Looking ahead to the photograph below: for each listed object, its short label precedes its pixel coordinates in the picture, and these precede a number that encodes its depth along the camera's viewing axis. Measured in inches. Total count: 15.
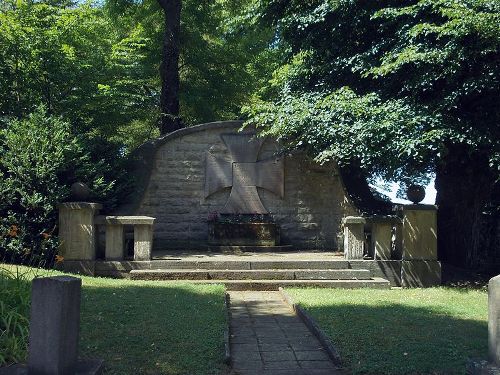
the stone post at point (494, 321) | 195.8
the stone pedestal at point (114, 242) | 460.4
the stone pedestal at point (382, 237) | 473.1
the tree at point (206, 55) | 840.3
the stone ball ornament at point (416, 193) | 463.2
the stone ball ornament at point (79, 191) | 449.1
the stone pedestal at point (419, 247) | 458.3
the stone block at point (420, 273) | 457.1
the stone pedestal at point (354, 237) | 472.7
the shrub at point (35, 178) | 436.1
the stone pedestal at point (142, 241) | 458.9
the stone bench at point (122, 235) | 457.1
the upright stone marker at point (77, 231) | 447.5
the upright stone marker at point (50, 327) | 182.2
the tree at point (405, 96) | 403.2
